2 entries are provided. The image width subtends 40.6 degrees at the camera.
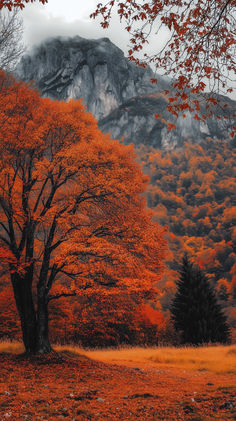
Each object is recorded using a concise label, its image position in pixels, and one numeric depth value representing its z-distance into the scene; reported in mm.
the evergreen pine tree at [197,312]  26969
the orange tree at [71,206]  11852
